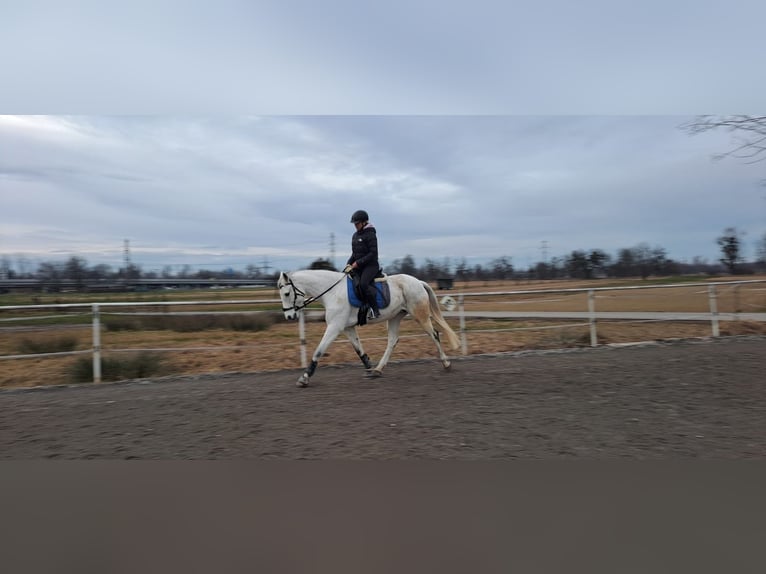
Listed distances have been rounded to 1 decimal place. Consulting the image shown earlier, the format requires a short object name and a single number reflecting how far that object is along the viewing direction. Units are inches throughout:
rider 239.6
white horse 239.8
